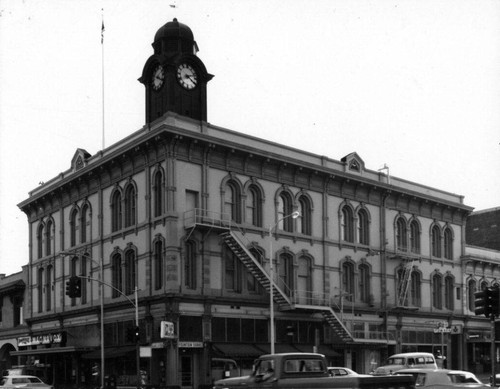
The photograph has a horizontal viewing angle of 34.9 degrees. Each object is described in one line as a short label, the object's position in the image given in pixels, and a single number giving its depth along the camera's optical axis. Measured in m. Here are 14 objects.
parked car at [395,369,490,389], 26.16
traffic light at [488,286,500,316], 23.66
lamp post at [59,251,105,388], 45.14
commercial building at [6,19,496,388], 45.22
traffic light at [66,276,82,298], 40.47
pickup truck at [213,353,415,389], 19.93
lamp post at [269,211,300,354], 40.62
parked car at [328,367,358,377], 32.97
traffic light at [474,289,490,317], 23.67
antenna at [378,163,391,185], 58.29
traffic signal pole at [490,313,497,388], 24.09
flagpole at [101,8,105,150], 48.25
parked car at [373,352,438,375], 39.40
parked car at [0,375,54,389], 38.34
